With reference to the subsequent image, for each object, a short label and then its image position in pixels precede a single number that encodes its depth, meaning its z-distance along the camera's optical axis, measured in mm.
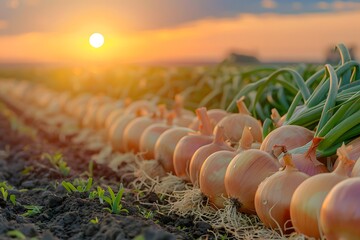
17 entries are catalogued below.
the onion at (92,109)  8859
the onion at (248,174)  3355
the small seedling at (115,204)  3486
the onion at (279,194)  3098
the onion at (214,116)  5258
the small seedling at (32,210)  3674
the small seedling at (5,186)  4375
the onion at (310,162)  3286
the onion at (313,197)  2867
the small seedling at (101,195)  3656
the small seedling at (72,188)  3979
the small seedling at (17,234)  2639
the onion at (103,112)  8331
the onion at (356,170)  3019
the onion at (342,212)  2660
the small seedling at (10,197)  3942
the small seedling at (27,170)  5543
